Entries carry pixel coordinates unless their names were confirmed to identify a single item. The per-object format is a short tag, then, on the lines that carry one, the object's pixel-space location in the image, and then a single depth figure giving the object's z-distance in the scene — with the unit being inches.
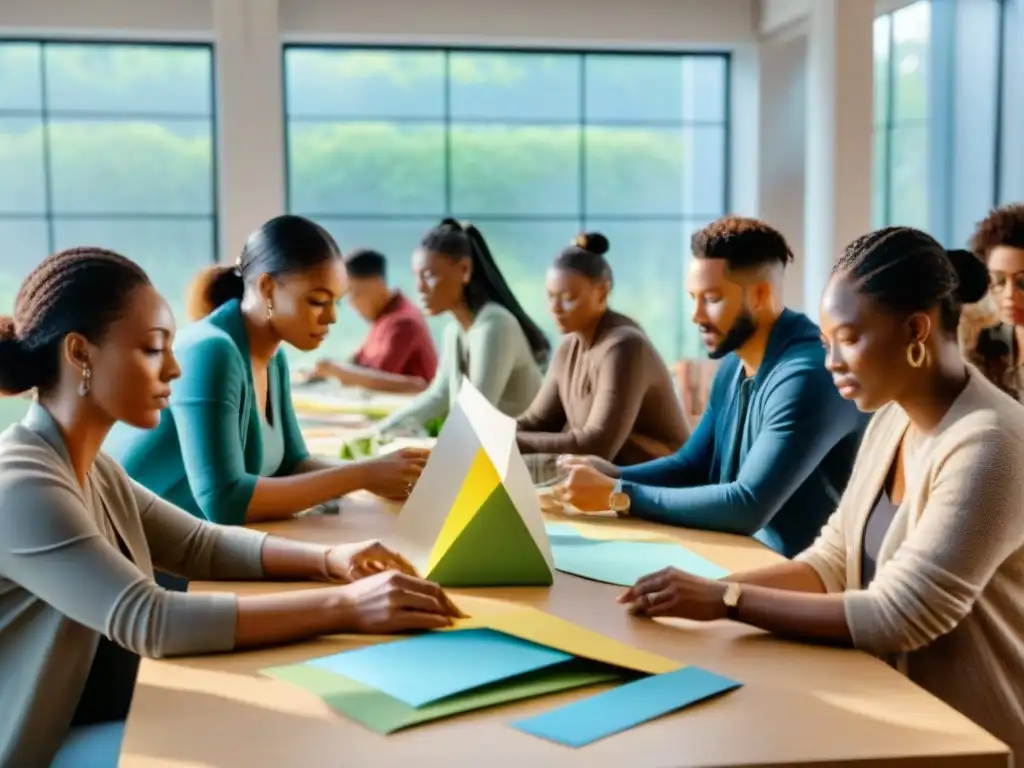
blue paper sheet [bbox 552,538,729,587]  74.9
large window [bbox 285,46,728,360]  296.8
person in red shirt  198.8
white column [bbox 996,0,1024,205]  280.4
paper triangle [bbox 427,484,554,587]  72.2
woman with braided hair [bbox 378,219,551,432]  153.4
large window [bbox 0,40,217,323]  279.3
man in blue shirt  89.2
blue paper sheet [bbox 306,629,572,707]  53.9
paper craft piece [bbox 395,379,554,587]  72.3
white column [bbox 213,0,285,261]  253.3
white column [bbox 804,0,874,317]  252.5
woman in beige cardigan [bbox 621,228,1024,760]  60.9
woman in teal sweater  89.9
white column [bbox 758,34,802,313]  279.6
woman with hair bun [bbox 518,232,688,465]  124.0
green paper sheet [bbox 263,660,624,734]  51.0
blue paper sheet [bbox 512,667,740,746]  49.7
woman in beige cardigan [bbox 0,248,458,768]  59.6
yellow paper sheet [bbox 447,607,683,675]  57.1
